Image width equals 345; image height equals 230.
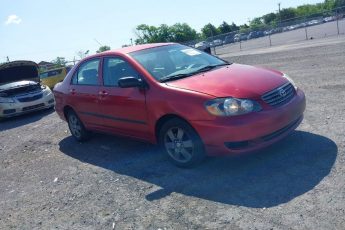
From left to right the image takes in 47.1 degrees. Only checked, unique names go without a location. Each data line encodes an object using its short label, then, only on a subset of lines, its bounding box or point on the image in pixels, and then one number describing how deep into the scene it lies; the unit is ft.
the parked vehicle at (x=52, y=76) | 68.39
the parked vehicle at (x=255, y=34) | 152.52
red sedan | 15.43
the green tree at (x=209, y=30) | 361.30
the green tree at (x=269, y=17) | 365.40
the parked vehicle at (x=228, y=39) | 125.70
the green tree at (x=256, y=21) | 378.26
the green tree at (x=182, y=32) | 340.43
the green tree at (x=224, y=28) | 354.33
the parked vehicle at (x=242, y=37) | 125.59
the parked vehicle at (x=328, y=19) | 143.84
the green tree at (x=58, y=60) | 124.86
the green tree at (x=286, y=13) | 345.92
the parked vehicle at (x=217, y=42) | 121.44
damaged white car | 41.42
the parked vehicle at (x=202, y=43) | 123.92
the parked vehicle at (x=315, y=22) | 143.43
